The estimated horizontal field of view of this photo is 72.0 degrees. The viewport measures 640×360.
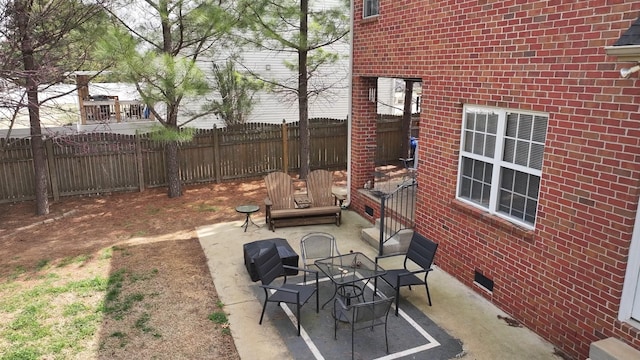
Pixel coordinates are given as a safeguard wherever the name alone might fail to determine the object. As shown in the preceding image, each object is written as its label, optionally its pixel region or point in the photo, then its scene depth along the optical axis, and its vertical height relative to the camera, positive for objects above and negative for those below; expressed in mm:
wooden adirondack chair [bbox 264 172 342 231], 9281 -2306
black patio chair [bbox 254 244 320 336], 5477 -2381
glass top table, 5832 -2352
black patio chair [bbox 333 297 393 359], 4828 -2338
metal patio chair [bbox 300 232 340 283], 7589 -2636
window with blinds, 5545 -799
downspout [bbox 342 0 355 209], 9742 -75
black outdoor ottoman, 6893 -2470
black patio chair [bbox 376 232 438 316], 5973 -2281
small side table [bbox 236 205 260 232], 9281 -2326
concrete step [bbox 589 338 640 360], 4180 -2362
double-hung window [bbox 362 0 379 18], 9000 +1873
